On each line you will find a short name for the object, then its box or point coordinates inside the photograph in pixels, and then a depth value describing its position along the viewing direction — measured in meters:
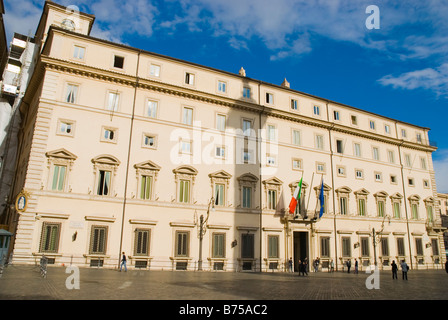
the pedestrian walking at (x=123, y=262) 24.57
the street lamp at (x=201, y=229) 29.45
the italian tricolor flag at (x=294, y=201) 33.59
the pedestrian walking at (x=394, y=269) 26.55
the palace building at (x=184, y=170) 26.38
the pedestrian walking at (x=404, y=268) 25.84
